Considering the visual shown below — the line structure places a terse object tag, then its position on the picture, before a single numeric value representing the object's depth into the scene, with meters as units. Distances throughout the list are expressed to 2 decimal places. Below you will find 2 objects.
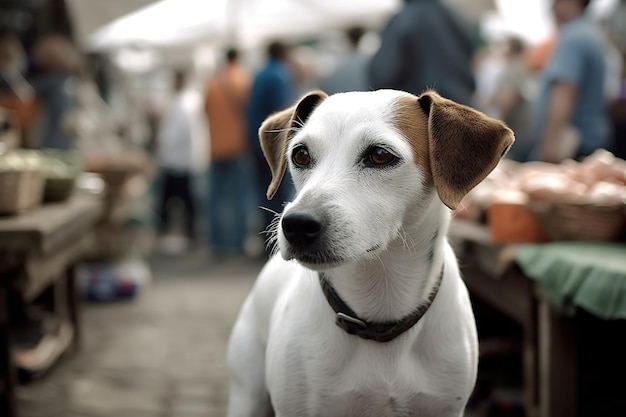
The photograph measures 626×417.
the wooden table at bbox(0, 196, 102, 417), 3.55
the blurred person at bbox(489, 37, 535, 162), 7.35
